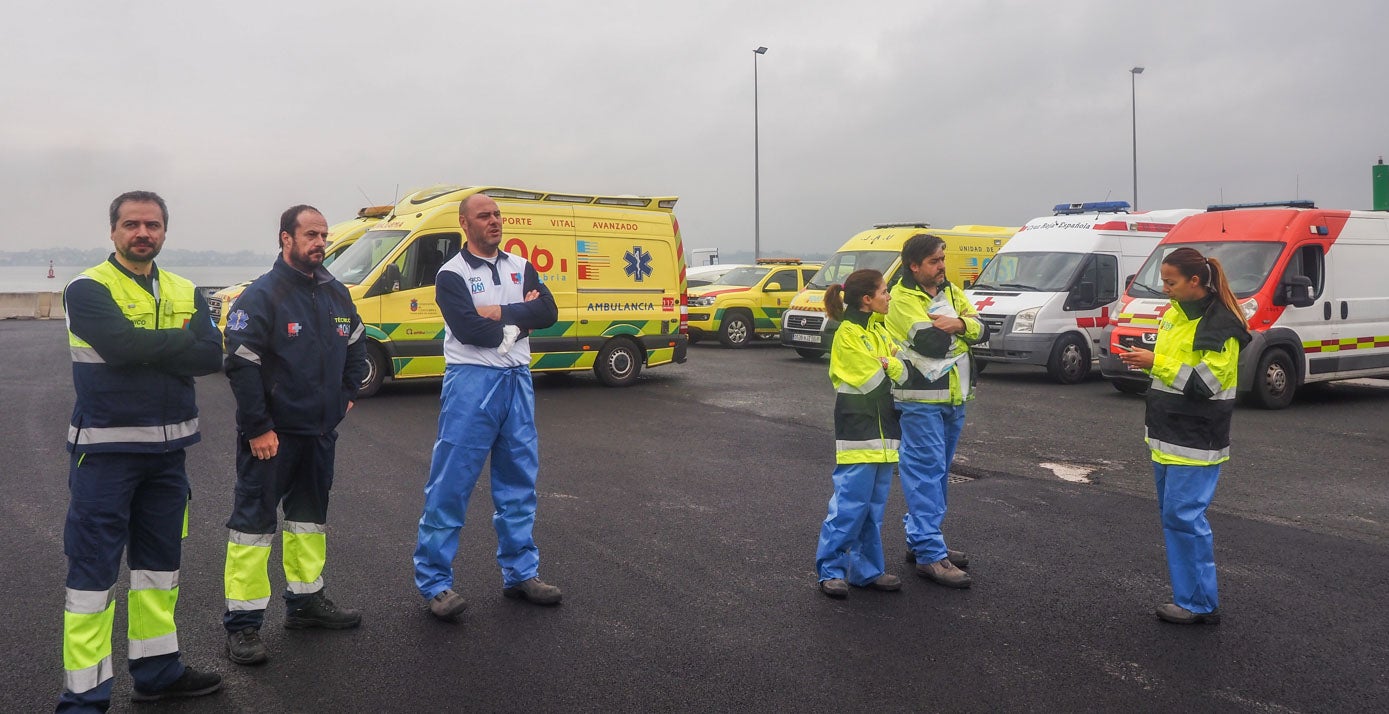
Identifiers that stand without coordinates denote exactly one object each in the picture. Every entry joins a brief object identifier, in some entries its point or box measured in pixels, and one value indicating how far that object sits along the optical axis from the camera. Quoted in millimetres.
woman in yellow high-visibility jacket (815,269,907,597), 5160
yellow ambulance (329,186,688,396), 12547
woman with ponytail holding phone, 4820
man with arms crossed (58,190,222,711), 3637
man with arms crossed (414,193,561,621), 4863
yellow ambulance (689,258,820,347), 20969
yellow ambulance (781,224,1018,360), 17783
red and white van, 12195
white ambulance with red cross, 14945
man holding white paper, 5453
